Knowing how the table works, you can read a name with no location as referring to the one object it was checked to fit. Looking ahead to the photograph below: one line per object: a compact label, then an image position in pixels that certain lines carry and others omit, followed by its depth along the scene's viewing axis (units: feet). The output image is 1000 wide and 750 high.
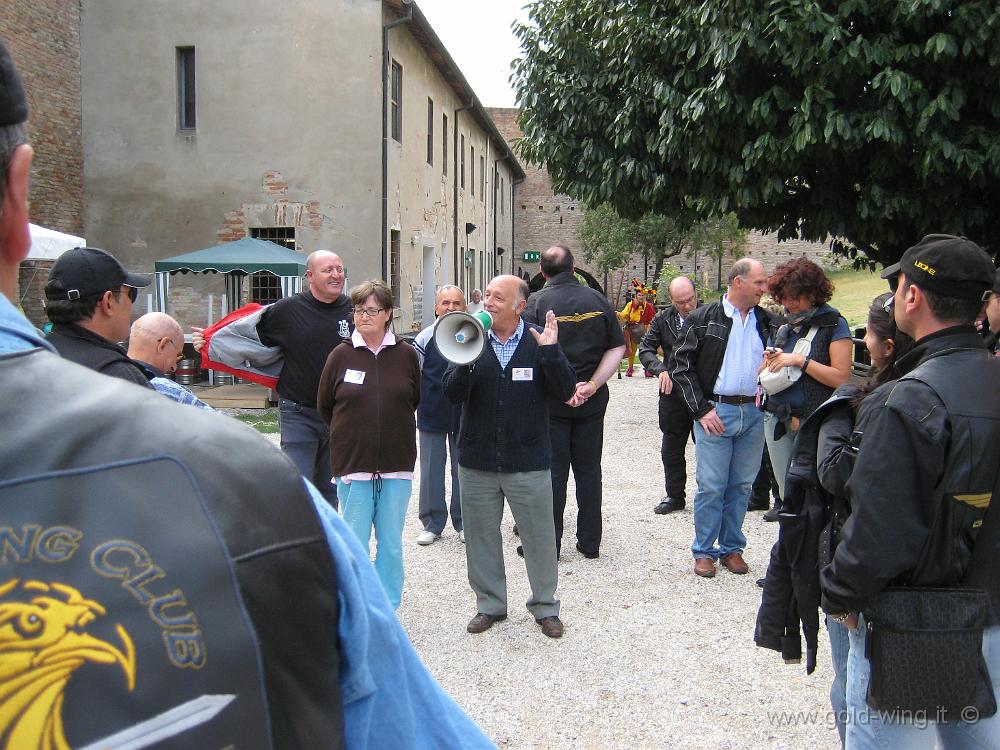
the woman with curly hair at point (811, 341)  17.97
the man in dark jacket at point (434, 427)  21.97
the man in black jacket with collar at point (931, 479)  7.87
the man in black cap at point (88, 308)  10.52
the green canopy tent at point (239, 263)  45.06
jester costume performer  62.44
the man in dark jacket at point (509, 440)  16.11
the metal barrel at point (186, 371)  50.65
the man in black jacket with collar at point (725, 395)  18.80
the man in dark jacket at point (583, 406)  20.74
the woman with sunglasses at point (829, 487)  8.95
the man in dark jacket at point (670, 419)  25.02
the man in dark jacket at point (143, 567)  2.57
